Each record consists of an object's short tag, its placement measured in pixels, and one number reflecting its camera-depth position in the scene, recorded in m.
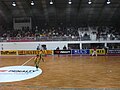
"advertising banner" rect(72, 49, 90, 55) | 14.49
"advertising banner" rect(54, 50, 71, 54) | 14.71
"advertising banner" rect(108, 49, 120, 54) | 14.25
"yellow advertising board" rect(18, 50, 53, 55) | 14.82
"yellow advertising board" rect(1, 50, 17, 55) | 15.07
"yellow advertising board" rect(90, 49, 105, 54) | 14.22
